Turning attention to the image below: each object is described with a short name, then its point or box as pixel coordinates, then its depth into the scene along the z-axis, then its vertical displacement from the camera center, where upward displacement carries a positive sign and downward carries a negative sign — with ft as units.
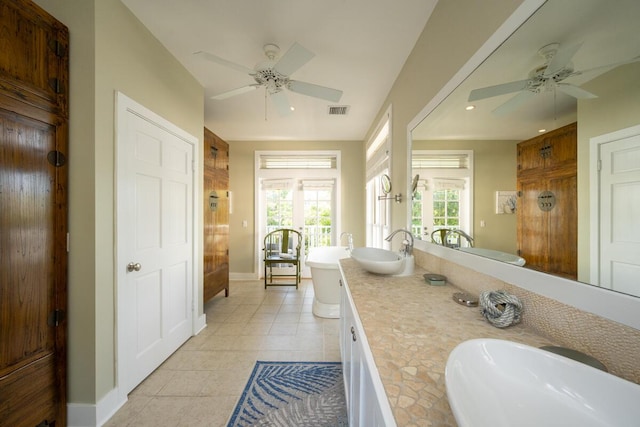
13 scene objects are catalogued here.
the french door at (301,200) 15.26 +0.81
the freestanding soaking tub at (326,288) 9.54 -3.02
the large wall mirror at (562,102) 1.97 +1.21
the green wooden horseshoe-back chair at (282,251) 13.30 -2.29
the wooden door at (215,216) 9.80 -0.14
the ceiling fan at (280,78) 5.65 +3.61
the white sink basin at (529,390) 1.43 -1.17
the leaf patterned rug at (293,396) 4.87 -4.20
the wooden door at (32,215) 3.78 -0.05
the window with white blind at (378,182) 9.23 +1.56
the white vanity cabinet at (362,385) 1.75 -1.81
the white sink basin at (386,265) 4.79 -1.08
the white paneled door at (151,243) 5.38 -0.81
